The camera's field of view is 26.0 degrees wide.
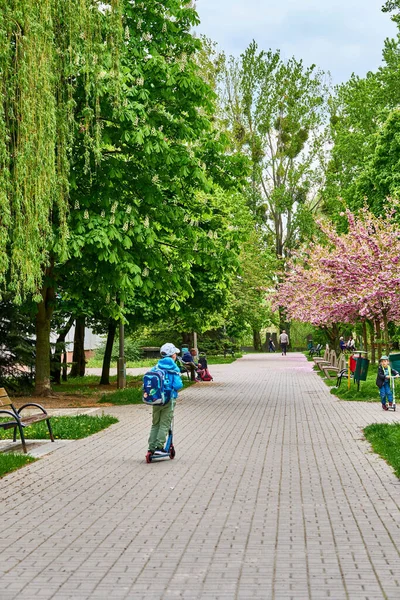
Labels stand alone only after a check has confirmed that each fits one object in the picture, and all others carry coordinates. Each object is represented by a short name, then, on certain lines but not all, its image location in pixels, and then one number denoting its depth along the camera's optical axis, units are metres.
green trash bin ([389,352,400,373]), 21.27
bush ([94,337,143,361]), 54.97
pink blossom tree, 26.23
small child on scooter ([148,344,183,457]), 11.91
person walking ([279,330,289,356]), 65.56
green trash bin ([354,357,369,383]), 22.39
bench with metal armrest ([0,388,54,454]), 12.24
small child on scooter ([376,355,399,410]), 19.11
